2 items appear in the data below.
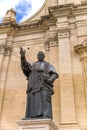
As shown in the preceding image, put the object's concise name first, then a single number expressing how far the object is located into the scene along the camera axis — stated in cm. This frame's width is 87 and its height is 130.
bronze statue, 583
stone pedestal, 534
